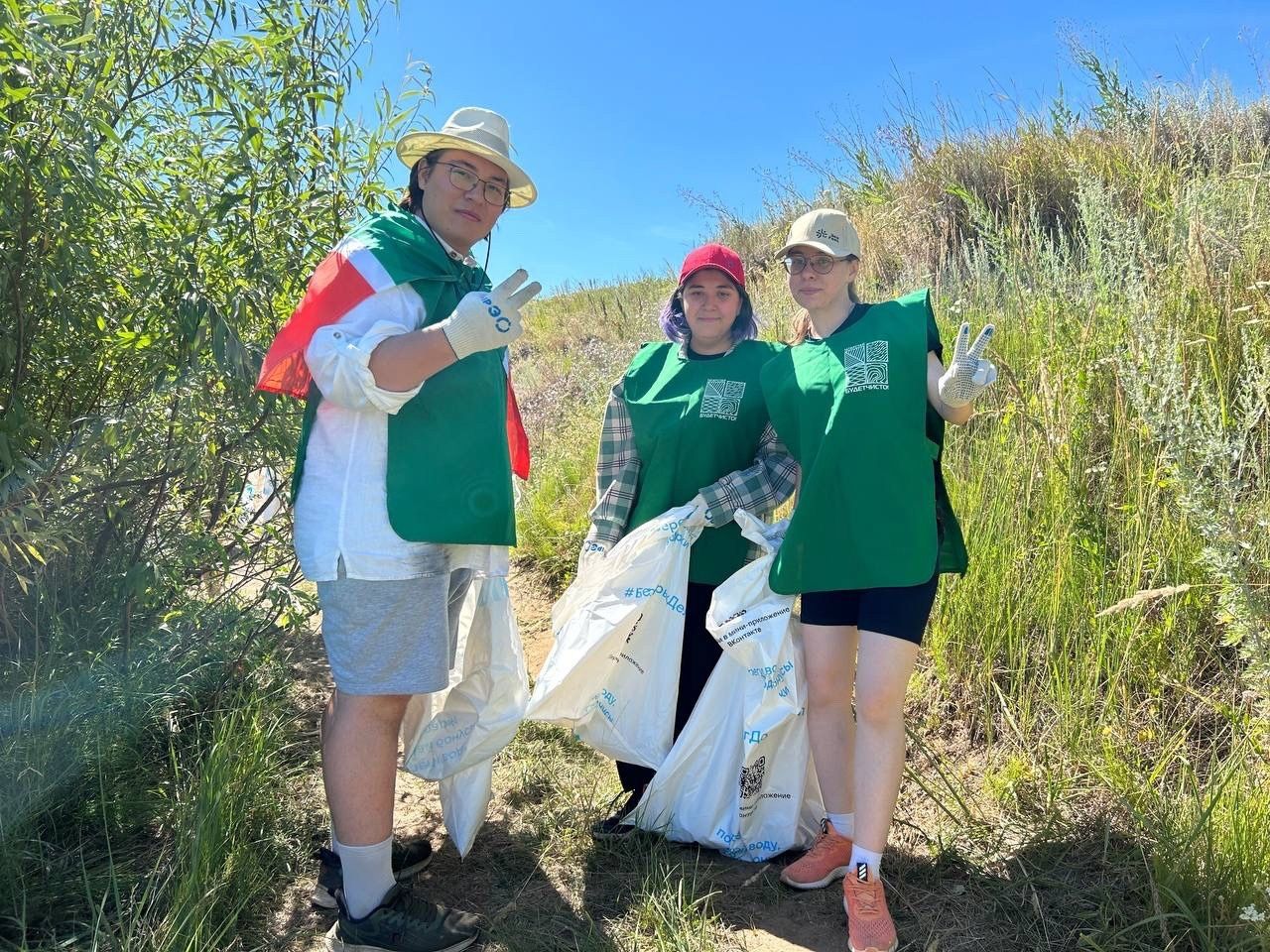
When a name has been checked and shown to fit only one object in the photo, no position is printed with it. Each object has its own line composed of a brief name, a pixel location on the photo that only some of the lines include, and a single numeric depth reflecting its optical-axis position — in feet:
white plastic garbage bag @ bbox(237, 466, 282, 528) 10.03
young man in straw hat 6.48
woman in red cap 9.00
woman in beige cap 7.26
